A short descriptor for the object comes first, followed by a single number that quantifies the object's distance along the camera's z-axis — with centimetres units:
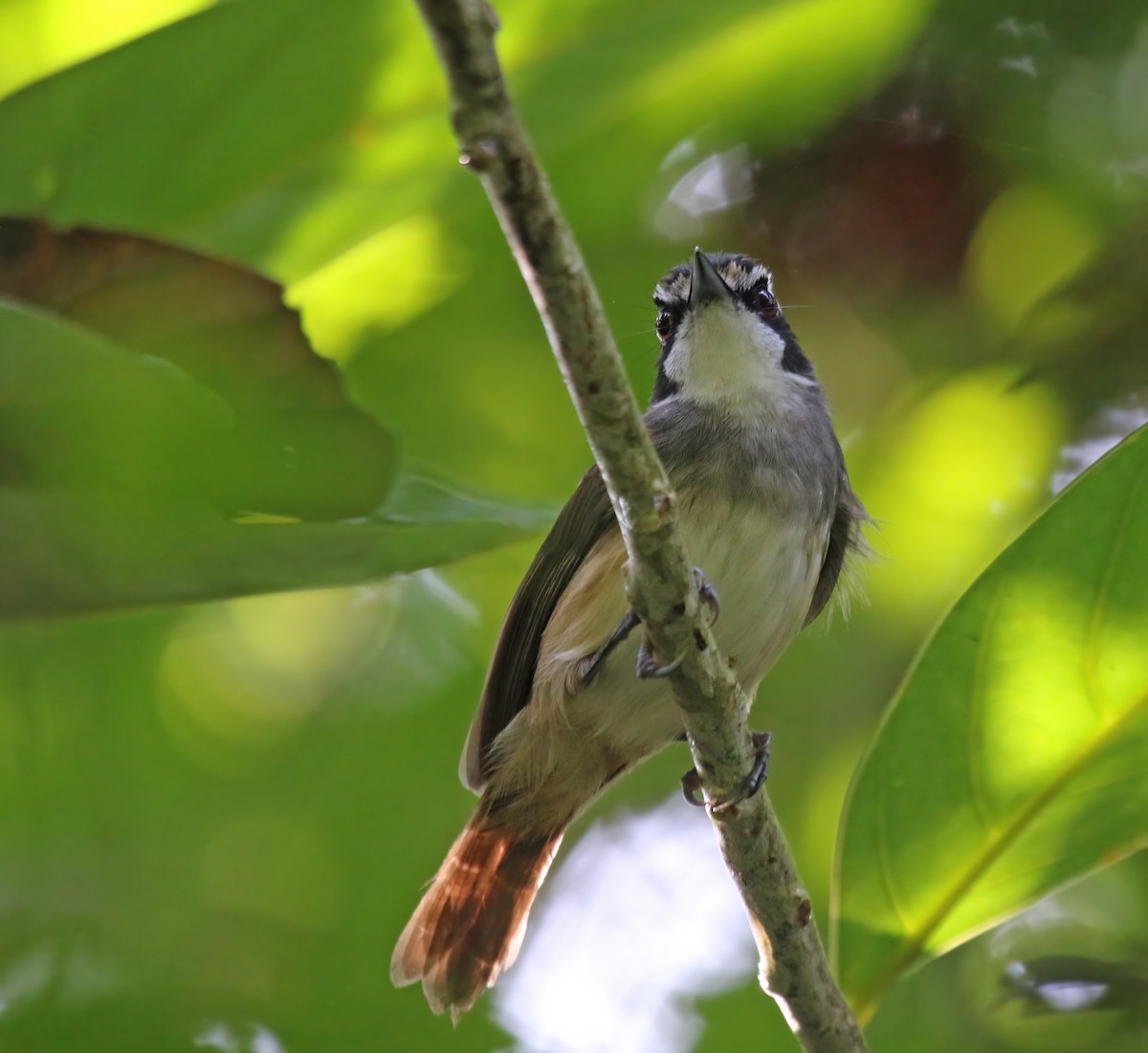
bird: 601
